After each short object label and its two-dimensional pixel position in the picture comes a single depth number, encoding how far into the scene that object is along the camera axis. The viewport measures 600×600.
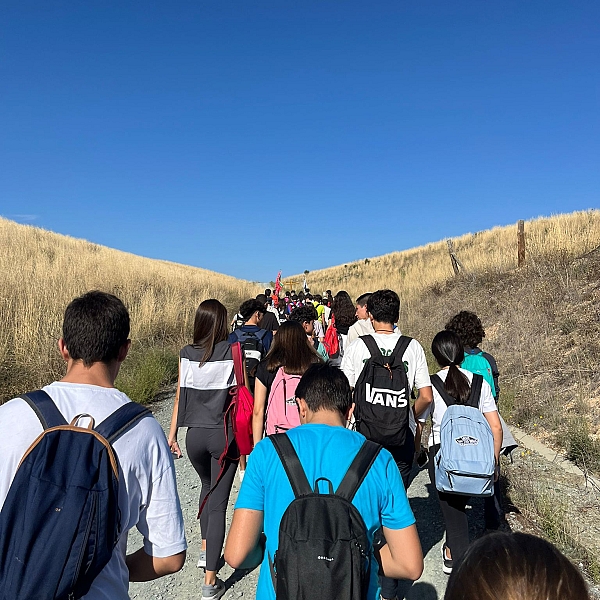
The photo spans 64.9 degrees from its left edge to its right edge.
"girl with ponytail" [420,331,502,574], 3.43
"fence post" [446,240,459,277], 18.22
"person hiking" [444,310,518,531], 4.06
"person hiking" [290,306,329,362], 5.59
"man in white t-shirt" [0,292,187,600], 1.47
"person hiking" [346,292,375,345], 6.16
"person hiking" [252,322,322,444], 3.70
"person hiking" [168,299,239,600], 3.69
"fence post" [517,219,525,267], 14.40
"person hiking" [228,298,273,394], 5.35
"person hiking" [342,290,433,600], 3.49
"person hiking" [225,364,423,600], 1.70
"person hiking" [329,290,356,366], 7.36
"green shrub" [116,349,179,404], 8.27
